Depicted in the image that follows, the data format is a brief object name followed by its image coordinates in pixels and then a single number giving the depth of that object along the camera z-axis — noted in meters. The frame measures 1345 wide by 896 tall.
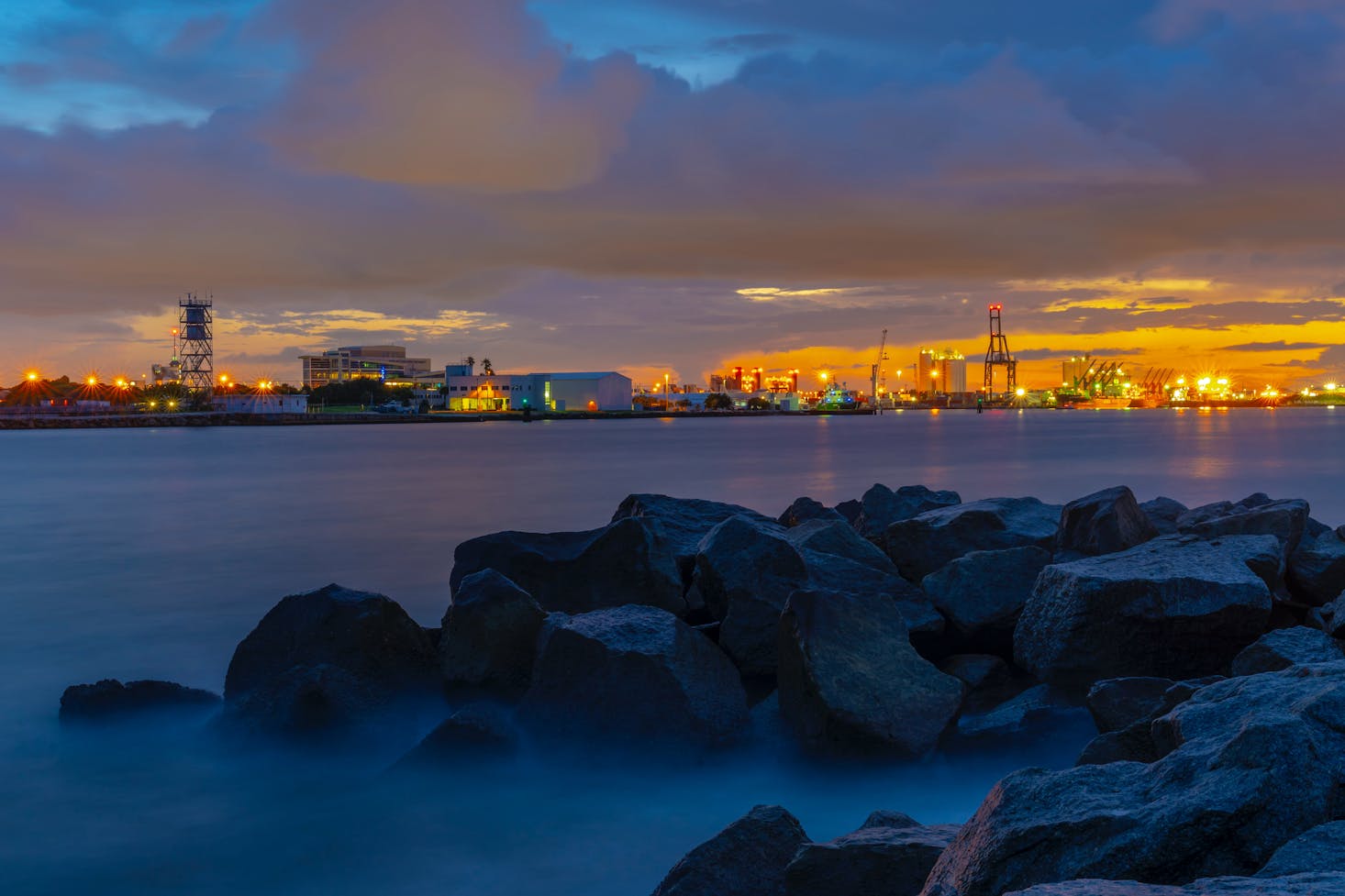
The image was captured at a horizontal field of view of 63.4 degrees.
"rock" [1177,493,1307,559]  10.95
